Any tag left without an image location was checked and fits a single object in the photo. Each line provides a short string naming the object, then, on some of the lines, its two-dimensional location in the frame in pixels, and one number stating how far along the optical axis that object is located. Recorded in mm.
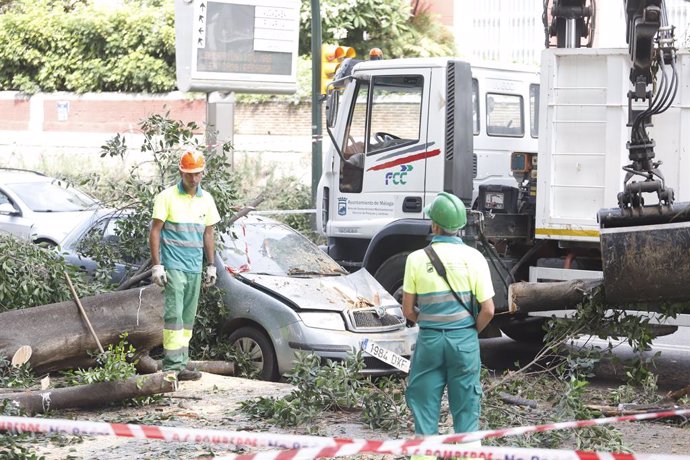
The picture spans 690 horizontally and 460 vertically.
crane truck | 14534
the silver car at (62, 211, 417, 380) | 17505
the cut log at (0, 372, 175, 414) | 14904
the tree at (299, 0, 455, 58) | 53167
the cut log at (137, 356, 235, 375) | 17595
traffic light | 28966
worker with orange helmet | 16720
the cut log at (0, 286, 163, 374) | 16081
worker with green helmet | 11563
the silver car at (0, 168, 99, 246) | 29867
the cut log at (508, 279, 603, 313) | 15936
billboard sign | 32336
